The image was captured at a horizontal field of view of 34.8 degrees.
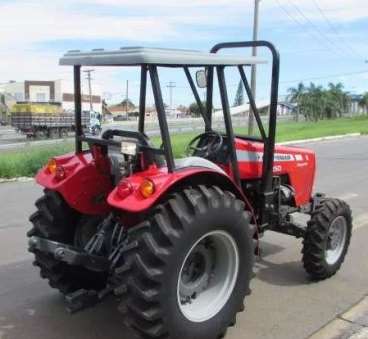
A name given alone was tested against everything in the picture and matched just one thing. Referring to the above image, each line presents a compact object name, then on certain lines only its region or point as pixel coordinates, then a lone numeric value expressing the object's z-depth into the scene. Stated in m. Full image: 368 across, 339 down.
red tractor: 3.92
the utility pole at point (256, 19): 26.70
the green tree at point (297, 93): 95.56
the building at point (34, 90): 103.50
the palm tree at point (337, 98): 96.69
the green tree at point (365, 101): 108.16
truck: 44.59
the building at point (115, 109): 106.81
